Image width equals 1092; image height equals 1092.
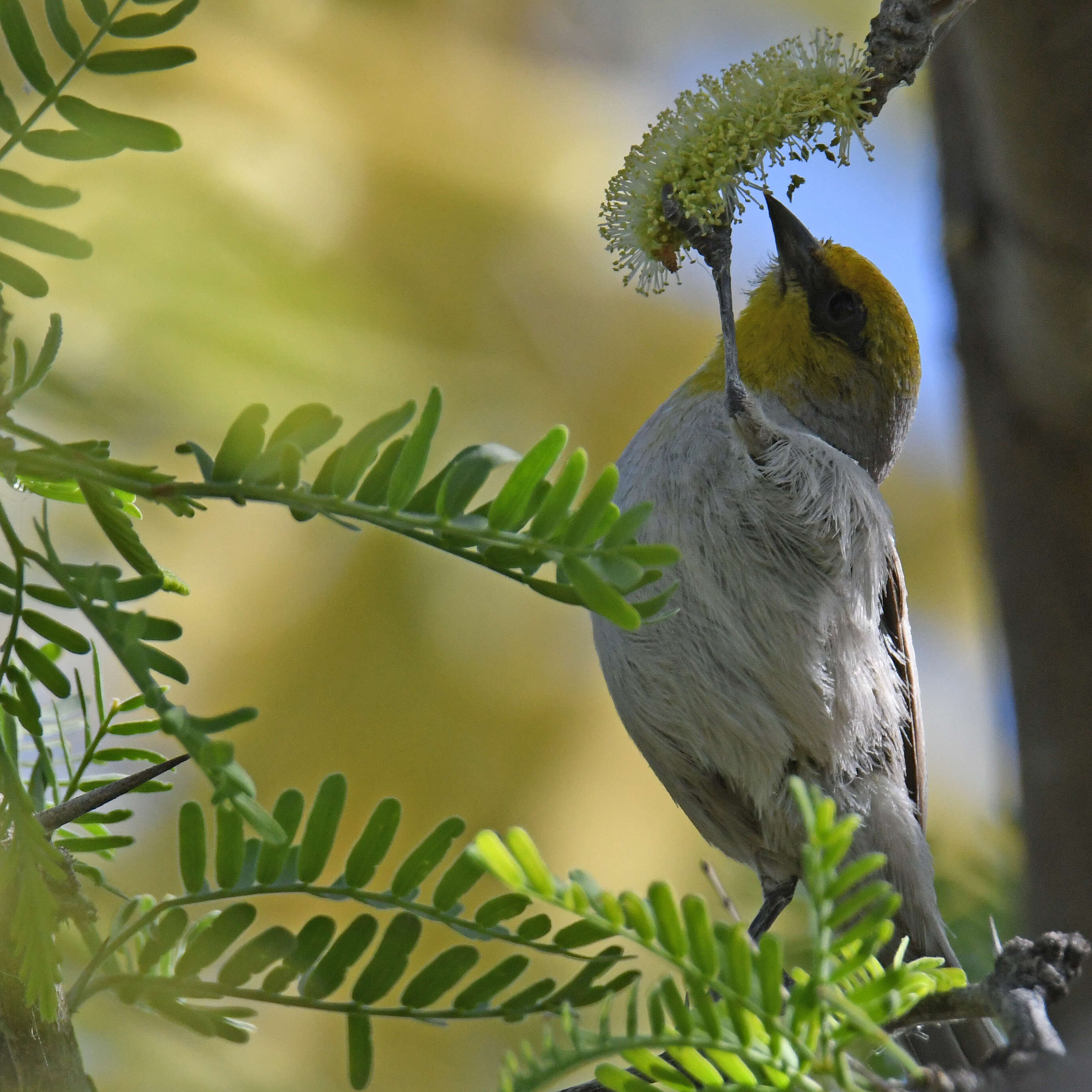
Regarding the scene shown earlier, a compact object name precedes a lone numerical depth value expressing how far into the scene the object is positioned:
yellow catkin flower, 2.01
